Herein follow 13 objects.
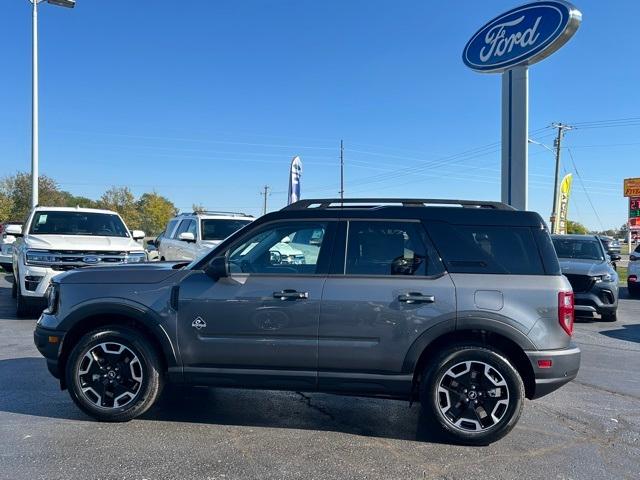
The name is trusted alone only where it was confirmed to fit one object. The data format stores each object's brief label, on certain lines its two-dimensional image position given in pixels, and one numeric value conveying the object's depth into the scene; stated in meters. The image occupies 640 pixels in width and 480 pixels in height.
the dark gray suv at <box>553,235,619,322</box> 10.61
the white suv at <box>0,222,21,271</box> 14.70
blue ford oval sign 13.18
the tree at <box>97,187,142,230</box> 65.94
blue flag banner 16.48
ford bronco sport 4.46
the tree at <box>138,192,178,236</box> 68.31
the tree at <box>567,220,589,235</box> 73.96
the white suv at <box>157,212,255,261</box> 12.27
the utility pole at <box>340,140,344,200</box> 42.06
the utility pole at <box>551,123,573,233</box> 35.24
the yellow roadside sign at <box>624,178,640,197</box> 37.12
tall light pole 19.22
